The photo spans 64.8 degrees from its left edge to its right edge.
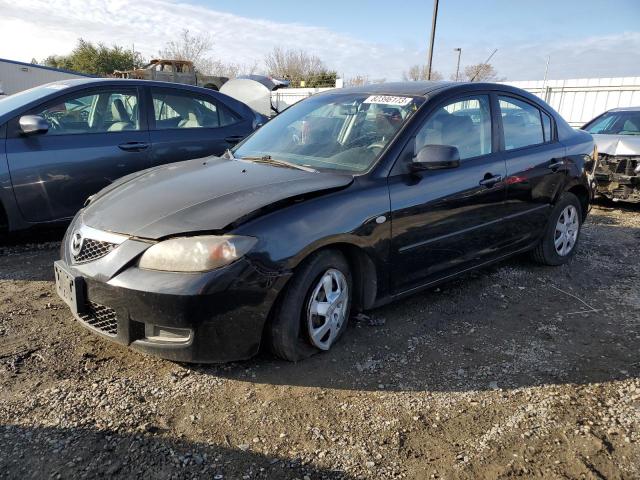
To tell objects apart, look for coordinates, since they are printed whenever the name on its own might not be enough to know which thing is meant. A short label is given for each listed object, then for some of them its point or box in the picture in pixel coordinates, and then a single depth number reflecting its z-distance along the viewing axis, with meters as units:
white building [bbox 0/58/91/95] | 25.45
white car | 7.20
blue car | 4.38
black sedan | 2.53
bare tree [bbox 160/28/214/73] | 44.75
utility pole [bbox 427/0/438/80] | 19.17
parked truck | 25.05
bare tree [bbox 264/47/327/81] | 46.00
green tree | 39.94
